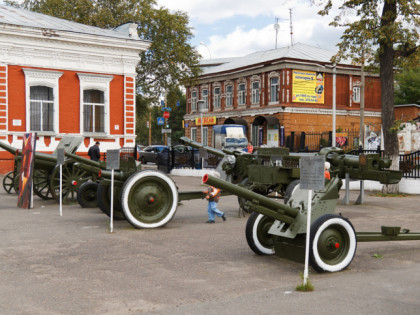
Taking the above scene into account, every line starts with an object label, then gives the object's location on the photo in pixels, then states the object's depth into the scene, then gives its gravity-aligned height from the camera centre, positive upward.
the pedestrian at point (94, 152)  22.23 -0.36
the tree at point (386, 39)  16.92 +3.49
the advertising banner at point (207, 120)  45.97 +2.13
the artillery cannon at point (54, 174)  14.43 -0.86
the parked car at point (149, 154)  40.68 -0.78
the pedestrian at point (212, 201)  11.20 -1.23
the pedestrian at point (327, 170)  10.94 -0.56
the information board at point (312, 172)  6.44 -0.35
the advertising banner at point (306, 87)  38.00 +4.23
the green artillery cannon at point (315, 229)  6.74 -1.13
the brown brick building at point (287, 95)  38.03 +3.88
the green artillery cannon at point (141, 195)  10.19 -1.04
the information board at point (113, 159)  10.15 -0.30
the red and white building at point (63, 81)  24.17 +3.04
